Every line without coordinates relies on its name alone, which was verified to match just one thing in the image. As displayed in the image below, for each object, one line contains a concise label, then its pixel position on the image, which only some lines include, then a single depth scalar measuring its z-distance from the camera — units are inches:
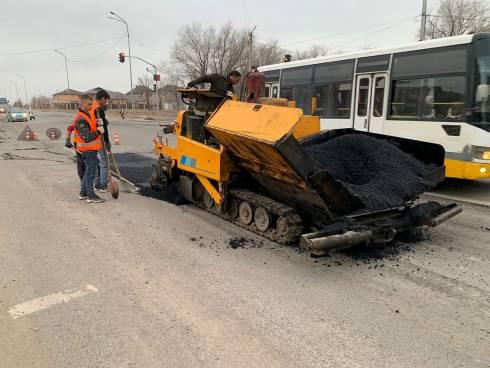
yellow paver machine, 171.6
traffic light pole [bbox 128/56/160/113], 1623.8
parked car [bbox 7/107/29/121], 1486.2
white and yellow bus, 303.4
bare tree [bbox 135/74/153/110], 4001.0
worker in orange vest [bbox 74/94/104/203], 289.3
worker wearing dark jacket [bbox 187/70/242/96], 258.5
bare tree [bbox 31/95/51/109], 5424.2
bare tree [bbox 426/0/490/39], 1515.7
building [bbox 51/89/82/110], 4543.3
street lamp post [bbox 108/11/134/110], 1754.7
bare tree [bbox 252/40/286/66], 2170.3
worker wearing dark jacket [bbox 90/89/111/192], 318.0
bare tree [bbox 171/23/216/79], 2193.7
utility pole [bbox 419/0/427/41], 805.9
